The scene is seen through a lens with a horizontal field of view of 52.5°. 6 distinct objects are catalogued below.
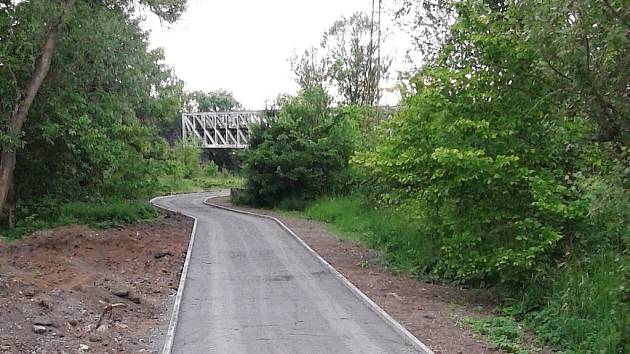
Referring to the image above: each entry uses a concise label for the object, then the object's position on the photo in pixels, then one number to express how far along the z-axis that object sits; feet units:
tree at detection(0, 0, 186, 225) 59.62
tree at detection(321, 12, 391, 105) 130.21
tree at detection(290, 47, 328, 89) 147.54
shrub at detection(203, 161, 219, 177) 250.57
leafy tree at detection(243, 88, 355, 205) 114.93
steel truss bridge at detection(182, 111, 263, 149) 218.48
